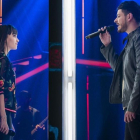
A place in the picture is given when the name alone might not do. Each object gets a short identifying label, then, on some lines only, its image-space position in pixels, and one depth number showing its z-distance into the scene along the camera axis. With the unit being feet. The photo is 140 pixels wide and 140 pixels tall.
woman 28.47
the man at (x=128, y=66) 27.86
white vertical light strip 28.75
